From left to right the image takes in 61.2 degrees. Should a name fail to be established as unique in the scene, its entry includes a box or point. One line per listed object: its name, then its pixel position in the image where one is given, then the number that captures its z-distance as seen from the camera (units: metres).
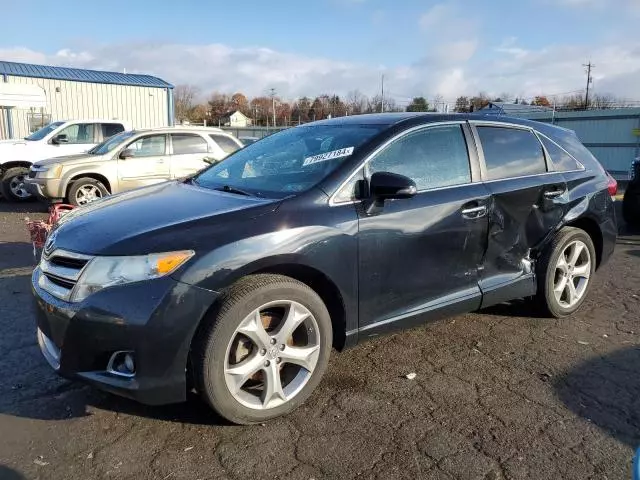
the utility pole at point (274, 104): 61.82
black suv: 2.67
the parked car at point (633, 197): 8.79
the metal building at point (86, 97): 21.69
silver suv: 10.04
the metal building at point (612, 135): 18.09
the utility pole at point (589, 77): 76.76
